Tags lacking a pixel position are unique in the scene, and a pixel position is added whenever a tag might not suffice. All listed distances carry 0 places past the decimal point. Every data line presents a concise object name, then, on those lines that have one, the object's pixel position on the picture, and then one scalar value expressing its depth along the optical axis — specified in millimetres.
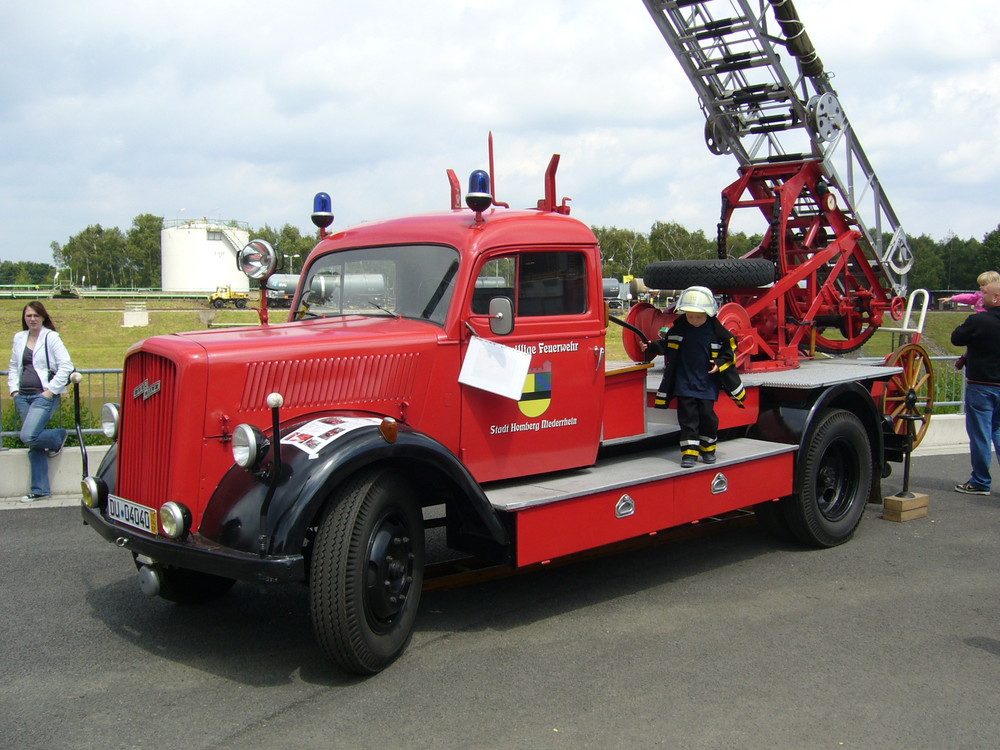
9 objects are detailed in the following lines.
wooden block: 7307
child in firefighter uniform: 5750
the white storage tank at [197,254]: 81688
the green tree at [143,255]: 92562
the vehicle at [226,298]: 54250
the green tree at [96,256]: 88438
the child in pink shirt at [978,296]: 8078
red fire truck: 4023
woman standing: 7617
